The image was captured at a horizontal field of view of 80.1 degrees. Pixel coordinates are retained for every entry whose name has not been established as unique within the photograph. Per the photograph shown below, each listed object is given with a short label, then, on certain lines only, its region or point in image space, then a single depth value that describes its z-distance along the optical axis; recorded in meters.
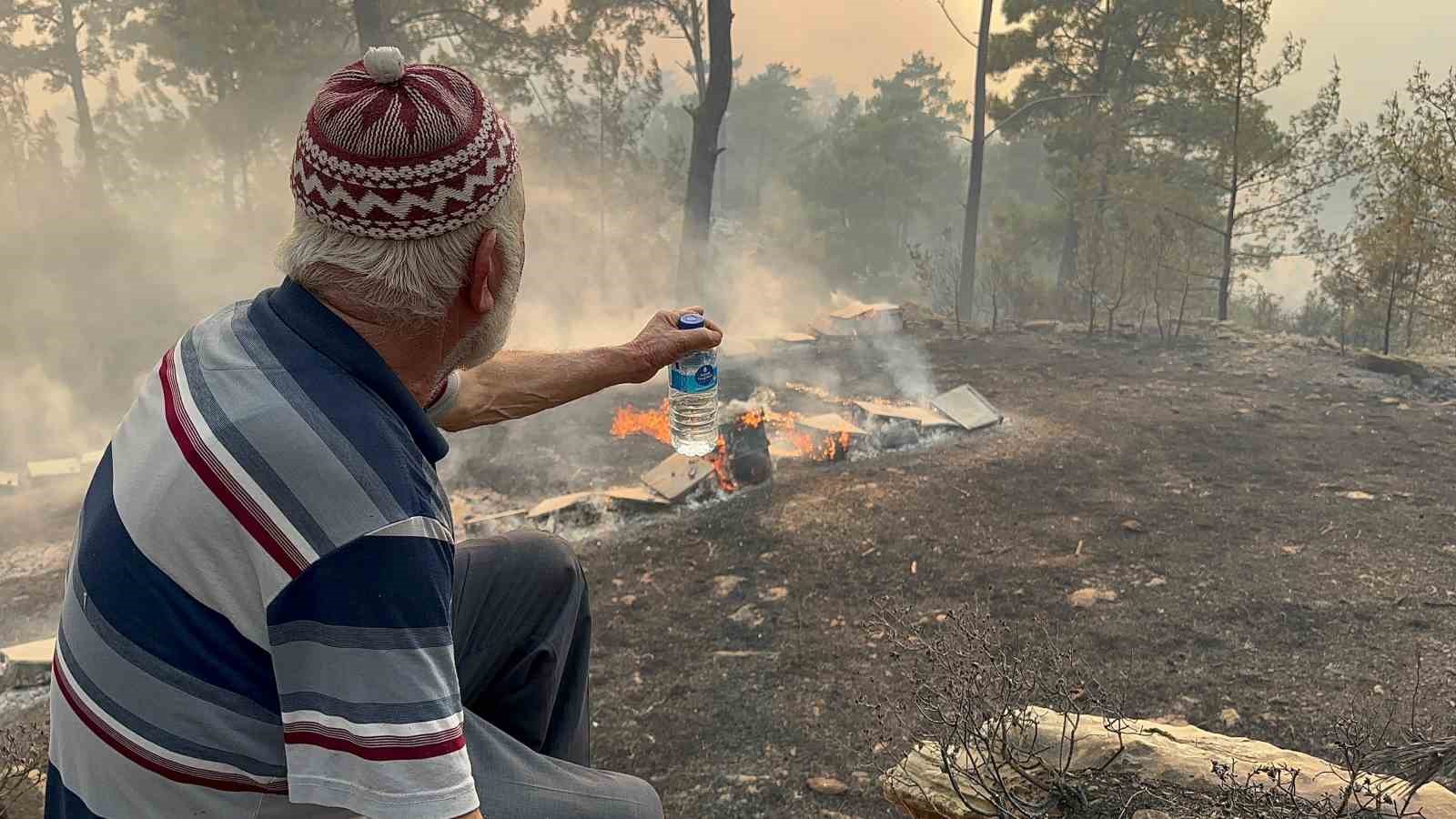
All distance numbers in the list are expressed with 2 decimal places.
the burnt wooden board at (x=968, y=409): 8.21
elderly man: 1.26
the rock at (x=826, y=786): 3.11
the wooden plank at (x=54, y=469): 8.17
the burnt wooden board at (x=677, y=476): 6.35
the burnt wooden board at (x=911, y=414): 8.20
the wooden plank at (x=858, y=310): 14.40
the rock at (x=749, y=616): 4.44
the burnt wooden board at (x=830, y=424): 7.74
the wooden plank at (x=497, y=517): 6.12
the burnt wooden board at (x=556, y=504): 6.13
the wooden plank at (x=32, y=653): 4.27
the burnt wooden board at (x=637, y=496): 6.24
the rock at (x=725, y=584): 4.84
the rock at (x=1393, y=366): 9.53
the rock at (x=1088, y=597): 4.41
